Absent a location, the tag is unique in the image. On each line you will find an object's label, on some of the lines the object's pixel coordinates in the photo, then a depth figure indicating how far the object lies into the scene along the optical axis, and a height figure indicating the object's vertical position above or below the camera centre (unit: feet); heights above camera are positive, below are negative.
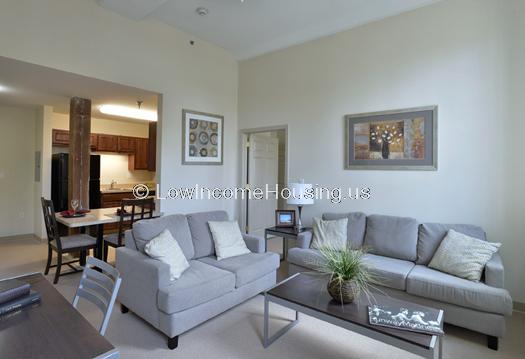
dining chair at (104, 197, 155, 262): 12.25 -1.55
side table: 12.54 -2.21
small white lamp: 13.08 -0.61
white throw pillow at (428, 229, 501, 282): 8.71 -2.23
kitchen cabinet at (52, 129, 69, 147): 19.25 +2.74
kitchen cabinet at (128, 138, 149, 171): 23.82 +1.92
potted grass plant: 6.99 -2.25
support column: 14.78 +1.47
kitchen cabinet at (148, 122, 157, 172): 15.91 +2.11
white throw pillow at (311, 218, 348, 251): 11.60 -2.09
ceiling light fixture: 17.32 +4.16
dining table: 11.54 -1.66
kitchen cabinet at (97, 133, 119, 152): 21.48 +2.72
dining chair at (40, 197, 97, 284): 11.73 -2.65
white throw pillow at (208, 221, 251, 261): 10.74 -2.23
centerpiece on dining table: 12.70 -1.48
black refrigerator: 17.90 -0.08
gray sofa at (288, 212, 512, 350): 7.83 -2.82
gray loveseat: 7.73 -2.88
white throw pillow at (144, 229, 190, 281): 8.63 -2.18
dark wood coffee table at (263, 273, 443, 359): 5.66 -2.98
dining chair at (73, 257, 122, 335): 4.73 -1.93
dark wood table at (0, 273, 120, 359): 3.36 -1.97
